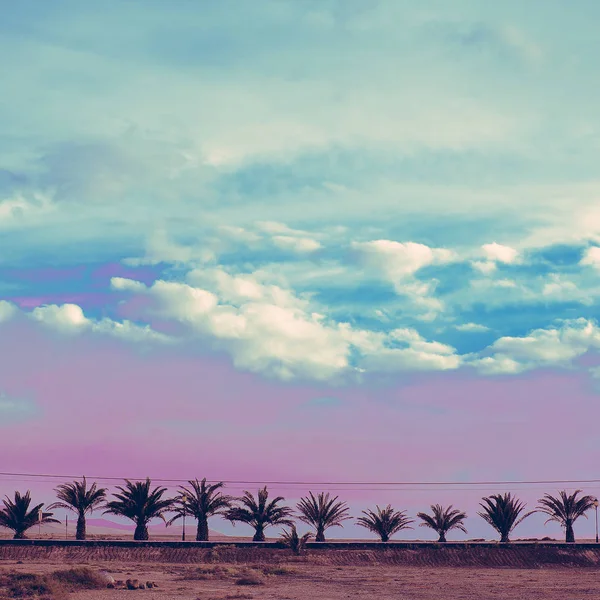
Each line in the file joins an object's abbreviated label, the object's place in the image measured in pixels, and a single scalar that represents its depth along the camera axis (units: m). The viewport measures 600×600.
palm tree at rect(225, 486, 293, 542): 58.66
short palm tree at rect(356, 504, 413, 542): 60.66
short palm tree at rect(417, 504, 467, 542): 60.67
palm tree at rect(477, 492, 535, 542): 59.53
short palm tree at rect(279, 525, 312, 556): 50.41
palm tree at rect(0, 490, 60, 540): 56.16
